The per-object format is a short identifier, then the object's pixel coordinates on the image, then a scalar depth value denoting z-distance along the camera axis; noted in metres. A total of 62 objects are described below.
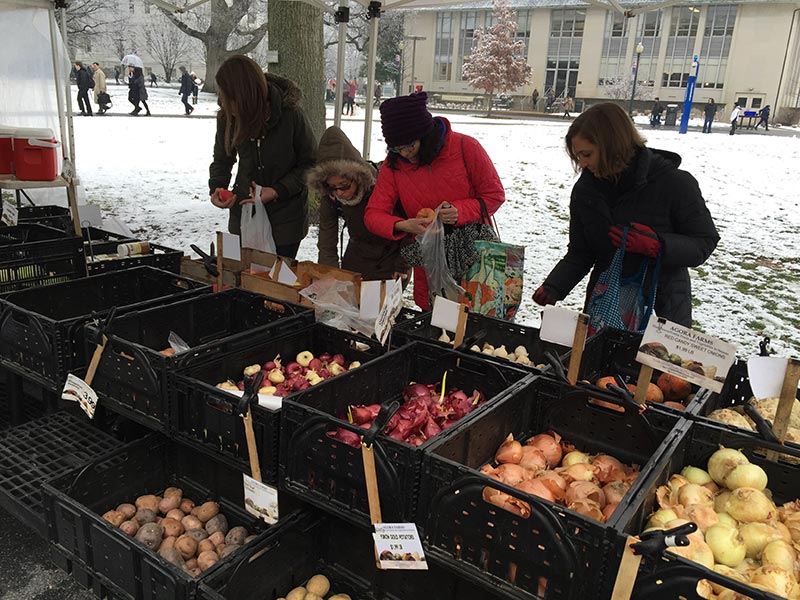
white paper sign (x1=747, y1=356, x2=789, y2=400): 1.61
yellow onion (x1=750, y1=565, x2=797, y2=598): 1.32
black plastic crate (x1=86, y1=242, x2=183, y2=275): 3.48
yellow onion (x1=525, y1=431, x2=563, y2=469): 1.92
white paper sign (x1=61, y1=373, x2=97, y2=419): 2.29
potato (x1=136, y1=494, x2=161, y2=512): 2.35
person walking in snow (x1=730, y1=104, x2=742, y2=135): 23.45
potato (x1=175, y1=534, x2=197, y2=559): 2.15
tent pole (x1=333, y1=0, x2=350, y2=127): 4.76
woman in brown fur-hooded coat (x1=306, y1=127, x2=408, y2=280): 3.32
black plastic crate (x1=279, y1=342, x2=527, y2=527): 1.62
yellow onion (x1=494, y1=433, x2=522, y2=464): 1.85
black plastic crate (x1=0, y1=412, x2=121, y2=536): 2.24
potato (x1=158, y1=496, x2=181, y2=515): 2.37
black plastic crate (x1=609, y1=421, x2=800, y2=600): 1.22
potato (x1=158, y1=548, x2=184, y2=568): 2.07
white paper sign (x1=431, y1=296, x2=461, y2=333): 2.31
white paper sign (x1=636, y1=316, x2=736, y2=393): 1.67
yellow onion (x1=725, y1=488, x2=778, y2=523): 1.56
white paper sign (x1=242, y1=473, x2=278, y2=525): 1.93
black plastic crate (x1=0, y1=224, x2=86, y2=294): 3.13
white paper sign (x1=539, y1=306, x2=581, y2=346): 2.10
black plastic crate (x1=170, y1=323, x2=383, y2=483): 1.92
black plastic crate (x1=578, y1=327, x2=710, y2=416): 2.38
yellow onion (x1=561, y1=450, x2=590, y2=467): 1.87
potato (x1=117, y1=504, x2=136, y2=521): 2.29
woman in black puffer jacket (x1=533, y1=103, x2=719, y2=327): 2.51
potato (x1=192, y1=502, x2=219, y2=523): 2.34
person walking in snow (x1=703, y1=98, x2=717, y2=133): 24.72
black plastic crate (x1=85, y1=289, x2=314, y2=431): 2.16
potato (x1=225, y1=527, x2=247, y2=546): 2.23
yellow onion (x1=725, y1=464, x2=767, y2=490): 1.64
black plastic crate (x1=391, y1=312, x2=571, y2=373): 2.47
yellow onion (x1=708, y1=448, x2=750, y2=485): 1.68
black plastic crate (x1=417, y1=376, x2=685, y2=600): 1.35
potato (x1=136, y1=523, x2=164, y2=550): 2.17
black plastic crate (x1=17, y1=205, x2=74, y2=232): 4.13
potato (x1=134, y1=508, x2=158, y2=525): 2.28
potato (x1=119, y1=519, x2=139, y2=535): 2.19
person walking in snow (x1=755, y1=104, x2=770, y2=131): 28.09
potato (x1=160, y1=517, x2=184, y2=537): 2.24
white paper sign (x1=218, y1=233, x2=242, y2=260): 3.20
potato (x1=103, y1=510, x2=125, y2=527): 2.22
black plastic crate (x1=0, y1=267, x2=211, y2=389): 2.42
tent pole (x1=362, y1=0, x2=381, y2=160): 4.55
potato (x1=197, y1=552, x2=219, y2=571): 2.09
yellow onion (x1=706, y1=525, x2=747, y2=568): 1.44
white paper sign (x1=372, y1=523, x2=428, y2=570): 1.59
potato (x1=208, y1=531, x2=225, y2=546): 2.22
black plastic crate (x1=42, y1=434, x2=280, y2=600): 1.77
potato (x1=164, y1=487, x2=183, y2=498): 2.44
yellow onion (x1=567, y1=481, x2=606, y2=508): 1.62
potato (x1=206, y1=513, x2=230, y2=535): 2.29
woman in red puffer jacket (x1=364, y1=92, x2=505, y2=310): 2.97
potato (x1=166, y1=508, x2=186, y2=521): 2.31
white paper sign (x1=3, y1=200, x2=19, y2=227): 3.82
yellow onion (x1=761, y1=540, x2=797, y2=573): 1.41
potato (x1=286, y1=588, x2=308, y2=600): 1.95
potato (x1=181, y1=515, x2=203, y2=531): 2.28
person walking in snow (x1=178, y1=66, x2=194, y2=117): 23.25
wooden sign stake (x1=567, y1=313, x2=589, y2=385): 1.91
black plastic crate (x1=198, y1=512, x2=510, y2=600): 1.82
